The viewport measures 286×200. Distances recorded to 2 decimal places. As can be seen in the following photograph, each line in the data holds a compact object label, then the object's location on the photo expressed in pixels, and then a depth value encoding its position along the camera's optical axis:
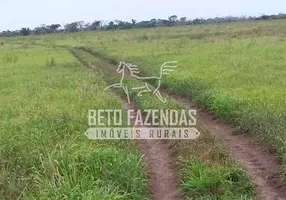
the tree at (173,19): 86.78
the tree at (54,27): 87.11
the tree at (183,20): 87.31
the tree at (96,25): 86.62
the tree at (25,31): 81.81
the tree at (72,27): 86.14
